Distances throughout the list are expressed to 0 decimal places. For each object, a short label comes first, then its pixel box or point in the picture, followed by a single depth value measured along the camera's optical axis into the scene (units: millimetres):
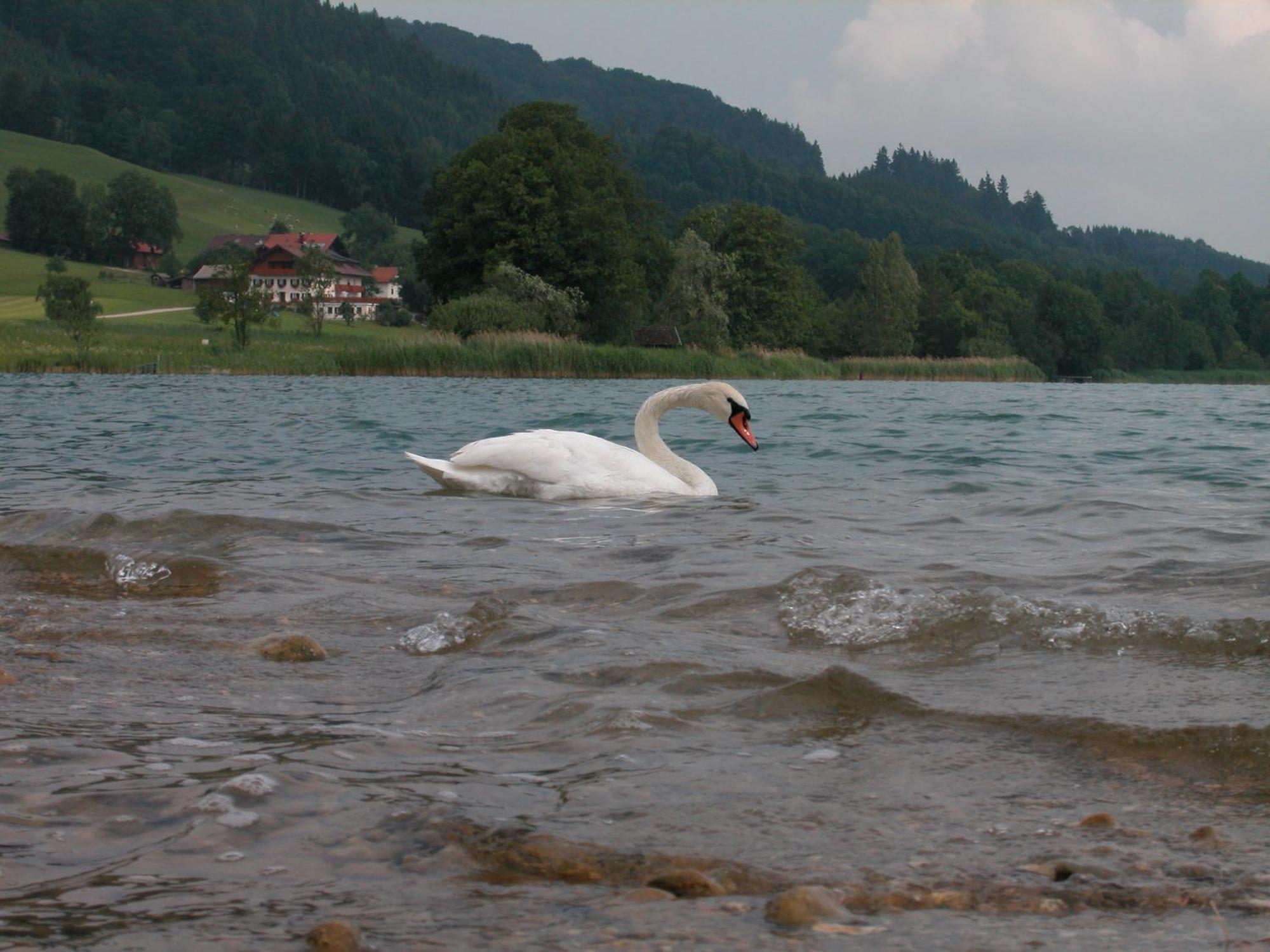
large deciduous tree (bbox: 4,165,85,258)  114562
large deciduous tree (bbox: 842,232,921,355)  97250
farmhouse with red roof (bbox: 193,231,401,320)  123250
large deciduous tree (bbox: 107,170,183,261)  121000
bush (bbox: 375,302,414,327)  102312
